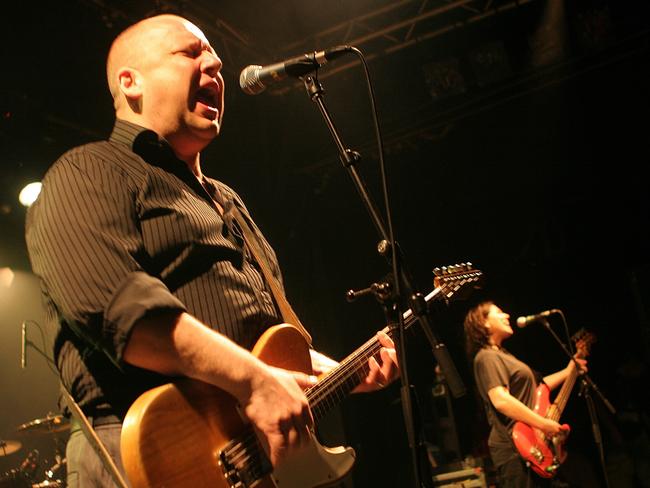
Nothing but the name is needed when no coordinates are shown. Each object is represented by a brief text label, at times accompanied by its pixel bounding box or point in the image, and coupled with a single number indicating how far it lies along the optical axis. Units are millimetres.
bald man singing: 1620
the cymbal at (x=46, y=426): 5820
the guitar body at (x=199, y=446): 1541
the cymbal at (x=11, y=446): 6014
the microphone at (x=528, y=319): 6952
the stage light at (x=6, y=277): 6273
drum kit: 5402
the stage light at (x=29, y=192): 5527
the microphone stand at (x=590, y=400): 6157
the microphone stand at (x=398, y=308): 1852
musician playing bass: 6062
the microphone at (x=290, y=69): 2562
